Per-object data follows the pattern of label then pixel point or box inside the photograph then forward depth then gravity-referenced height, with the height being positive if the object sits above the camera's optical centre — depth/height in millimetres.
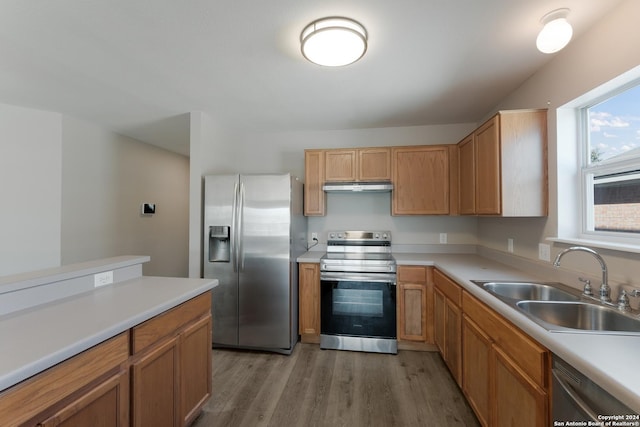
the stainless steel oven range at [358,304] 2645 -845
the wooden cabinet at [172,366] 1235 -783
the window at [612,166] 1419 +315
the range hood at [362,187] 2883 +355
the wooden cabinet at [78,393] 771 -579
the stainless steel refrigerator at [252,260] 2656 -404
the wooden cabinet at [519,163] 1913 +416
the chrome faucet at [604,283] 1341 -321
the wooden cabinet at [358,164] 3021 +631
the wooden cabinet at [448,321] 1997 -838
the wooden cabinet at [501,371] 1082 -742
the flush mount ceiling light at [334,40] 1480 +1028
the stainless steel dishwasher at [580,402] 776 -576
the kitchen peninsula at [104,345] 831 -490
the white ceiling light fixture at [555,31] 1397 +993
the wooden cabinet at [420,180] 2914 +440
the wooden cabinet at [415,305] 2635 -837
